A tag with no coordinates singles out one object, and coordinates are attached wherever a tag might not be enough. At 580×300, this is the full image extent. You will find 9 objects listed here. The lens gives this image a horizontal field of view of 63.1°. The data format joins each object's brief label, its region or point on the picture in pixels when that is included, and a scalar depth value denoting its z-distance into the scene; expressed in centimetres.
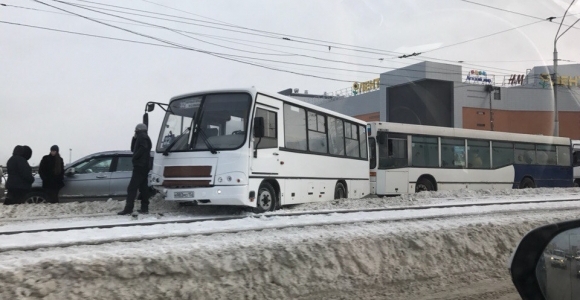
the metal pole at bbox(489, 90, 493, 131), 5404
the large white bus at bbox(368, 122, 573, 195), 1870
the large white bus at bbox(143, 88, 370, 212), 1016
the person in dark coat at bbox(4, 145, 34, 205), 1067
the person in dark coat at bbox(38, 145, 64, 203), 1132
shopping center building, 5084
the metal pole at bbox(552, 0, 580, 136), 2768
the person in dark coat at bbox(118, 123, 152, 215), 996
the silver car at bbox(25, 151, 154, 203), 1194
